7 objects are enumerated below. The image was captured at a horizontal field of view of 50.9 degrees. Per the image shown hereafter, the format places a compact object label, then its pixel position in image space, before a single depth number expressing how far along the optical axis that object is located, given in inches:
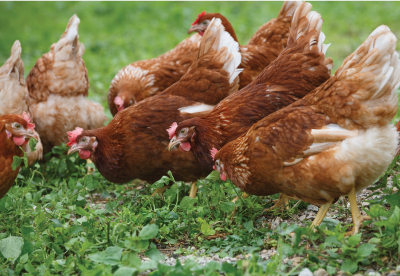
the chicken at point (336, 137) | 101.0
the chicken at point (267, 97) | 132.6
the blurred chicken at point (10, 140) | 127.0
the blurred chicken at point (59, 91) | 189.2
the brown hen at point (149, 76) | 196.9
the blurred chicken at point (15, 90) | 166.2
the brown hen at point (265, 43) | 178.2
